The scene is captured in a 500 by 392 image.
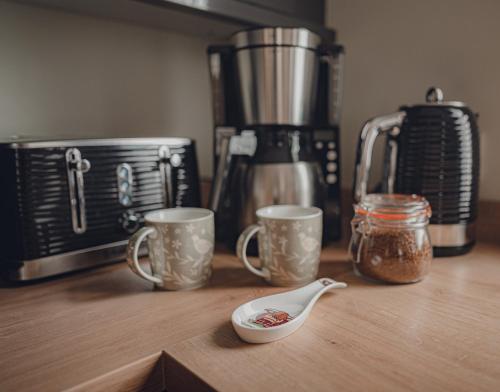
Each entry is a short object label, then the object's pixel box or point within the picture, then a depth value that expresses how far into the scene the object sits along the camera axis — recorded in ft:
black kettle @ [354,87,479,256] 2.34
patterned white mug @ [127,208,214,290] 1.90
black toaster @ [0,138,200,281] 2.00
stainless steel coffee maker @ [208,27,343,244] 2.48
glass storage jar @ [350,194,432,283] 1.97
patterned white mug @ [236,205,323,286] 1.93
